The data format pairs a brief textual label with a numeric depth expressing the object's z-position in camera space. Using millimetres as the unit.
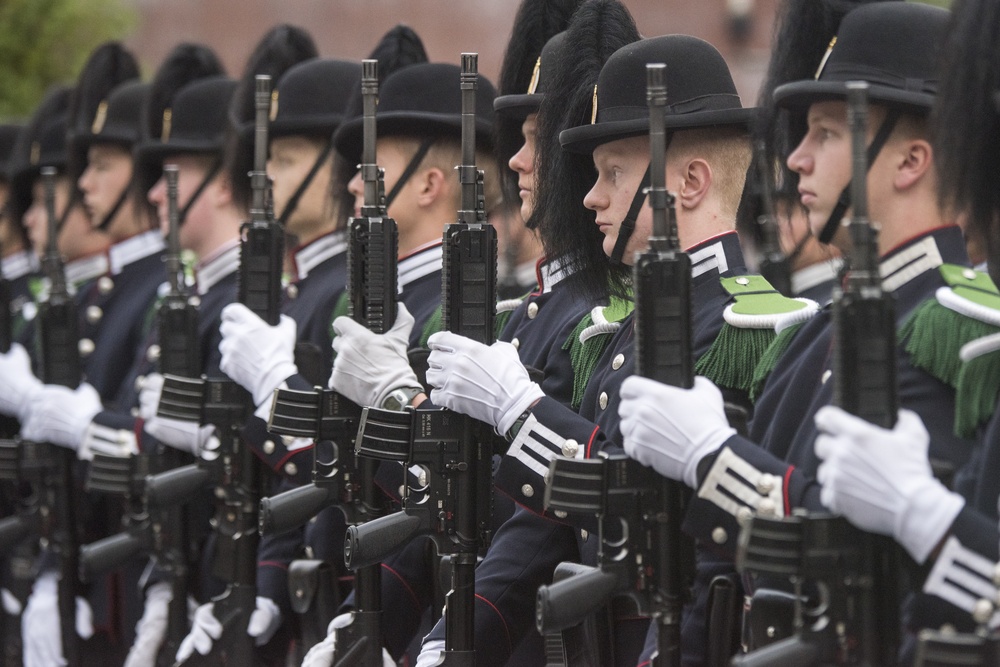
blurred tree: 23391
